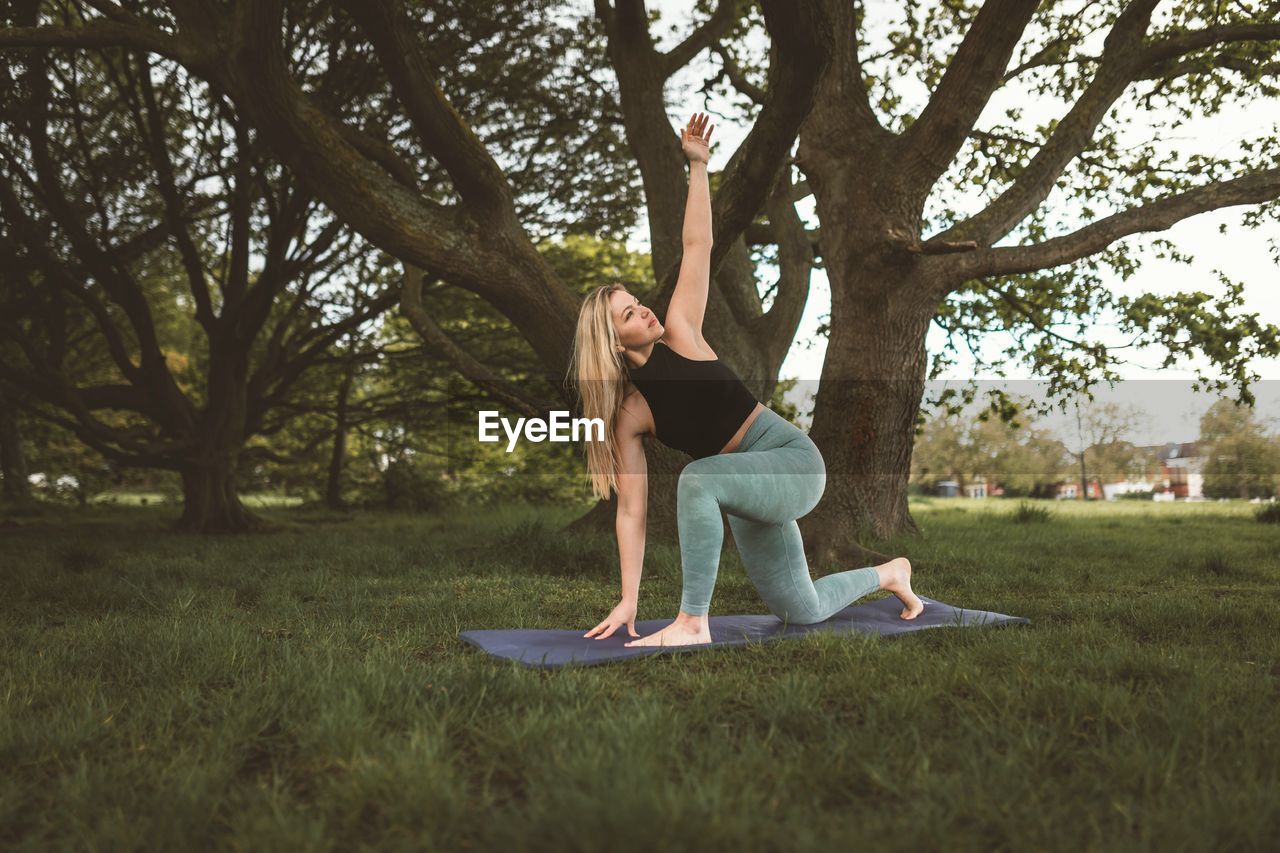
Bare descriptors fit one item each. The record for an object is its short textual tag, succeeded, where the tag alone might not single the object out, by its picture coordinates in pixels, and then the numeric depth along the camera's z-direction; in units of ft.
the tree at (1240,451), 64.54
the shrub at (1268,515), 37.11
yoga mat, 11.43
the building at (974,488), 141.27
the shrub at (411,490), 50.57
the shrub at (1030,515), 36.94
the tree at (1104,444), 101.04
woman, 12.12
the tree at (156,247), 33.45
